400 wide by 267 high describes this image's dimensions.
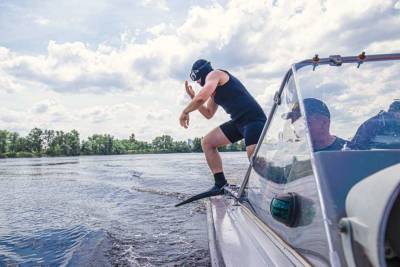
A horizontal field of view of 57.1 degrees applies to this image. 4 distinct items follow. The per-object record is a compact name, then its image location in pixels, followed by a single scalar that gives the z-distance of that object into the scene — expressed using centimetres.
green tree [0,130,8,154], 10006
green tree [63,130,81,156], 10488
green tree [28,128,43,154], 10738
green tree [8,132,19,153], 10338
